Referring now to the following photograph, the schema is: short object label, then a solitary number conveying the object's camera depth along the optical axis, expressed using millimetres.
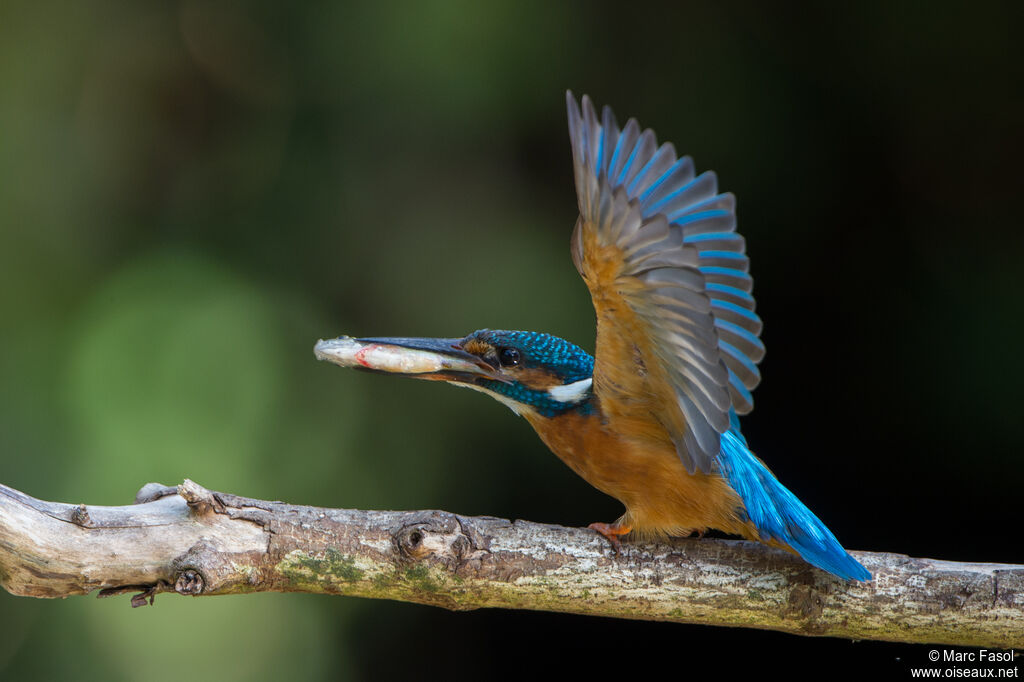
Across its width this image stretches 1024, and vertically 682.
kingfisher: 4296
